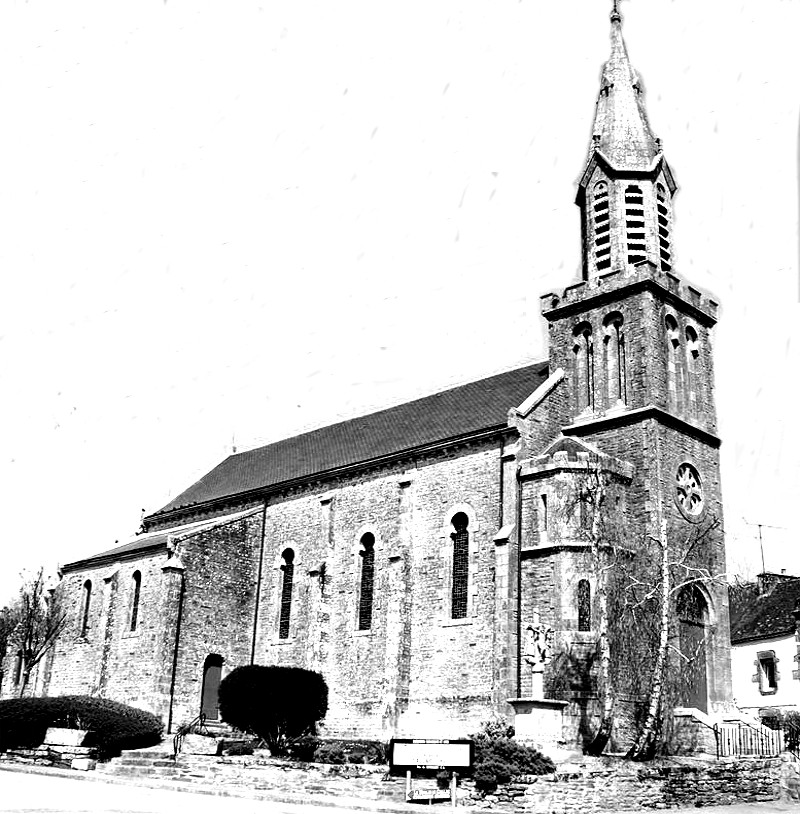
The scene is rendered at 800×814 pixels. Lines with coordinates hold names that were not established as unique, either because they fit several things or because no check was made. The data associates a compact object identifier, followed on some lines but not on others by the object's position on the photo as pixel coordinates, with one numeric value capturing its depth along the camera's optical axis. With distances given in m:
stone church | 28.88
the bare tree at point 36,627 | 41.03
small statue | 25.52
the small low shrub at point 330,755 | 26.14
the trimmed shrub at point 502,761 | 21.16
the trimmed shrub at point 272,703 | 30.41
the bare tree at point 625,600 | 26.27
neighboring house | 43.72
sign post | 20.88
